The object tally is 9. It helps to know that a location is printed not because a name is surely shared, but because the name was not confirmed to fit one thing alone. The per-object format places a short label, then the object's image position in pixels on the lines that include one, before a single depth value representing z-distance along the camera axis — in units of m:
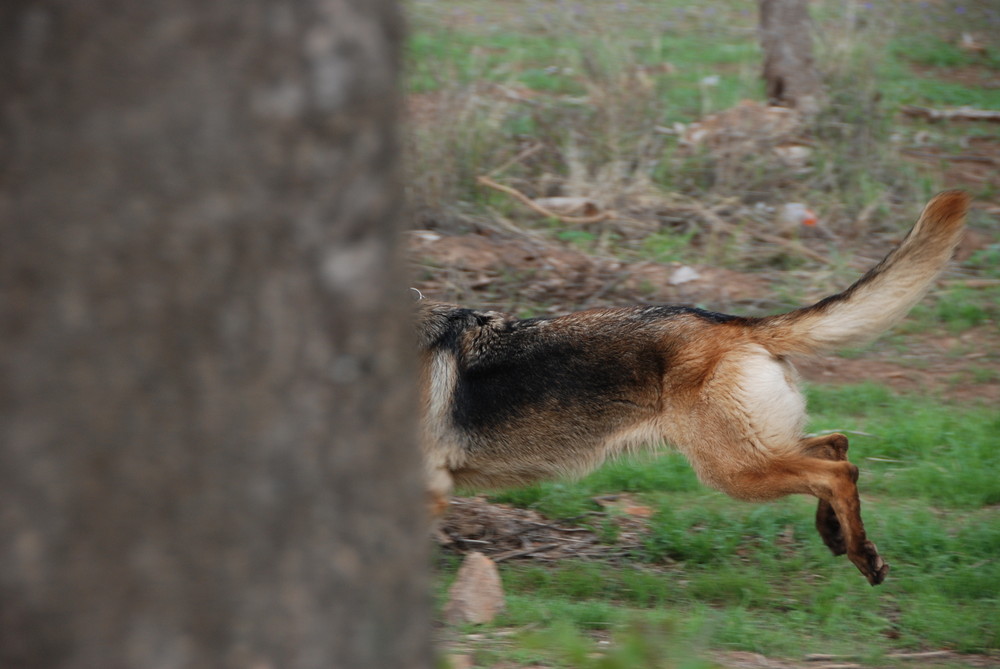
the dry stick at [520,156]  19.00
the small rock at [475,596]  7.76
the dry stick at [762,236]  17.42
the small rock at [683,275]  16.27
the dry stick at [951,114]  24.55
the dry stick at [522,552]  9.92
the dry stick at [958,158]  22.33
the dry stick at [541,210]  18.11
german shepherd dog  8.42
